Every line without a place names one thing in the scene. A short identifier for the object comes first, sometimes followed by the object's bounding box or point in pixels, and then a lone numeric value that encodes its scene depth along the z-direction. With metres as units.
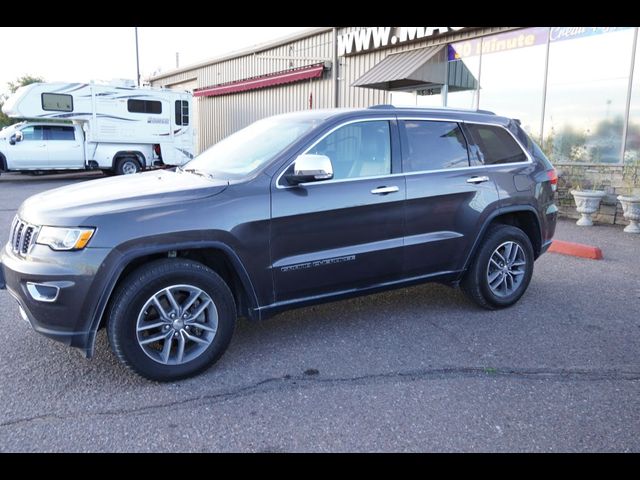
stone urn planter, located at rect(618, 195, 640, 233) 8.57
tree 45.94
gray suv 3.18
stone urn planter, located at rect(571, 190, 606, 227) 9.27
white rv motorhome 17.05
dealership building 9.66
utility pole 30.08
